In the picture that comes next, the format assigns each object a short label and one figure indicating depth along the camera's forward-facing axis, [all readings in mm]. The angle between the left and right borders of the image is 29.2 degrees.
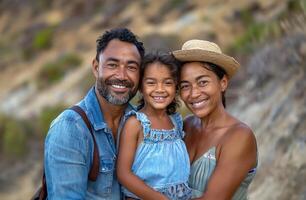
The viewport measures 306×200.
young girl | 3449
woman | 3348
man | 3215
